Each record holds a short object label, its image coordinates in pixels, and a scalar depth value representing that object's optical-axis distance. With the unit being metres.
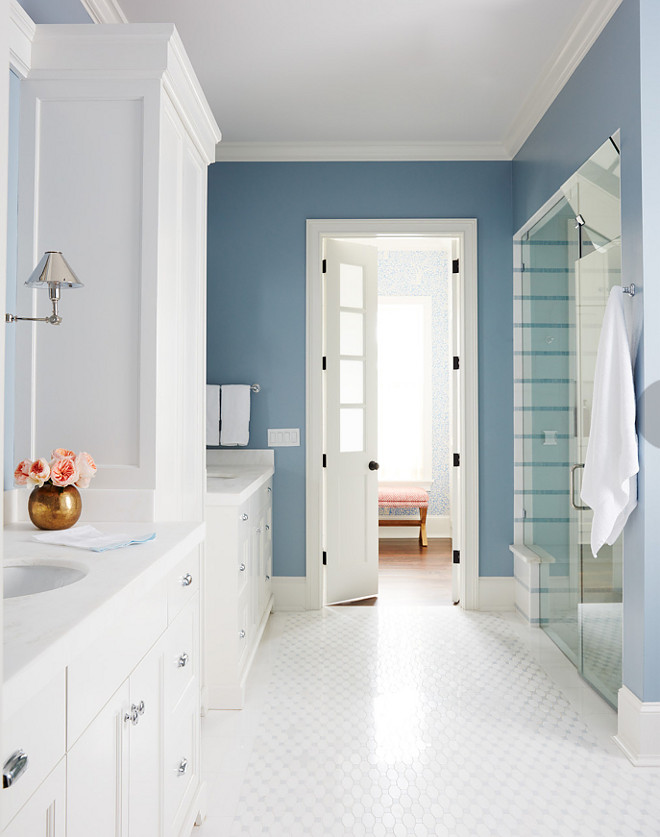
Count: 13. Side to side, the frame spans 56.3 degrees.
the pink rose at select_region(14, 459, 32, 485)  1.53
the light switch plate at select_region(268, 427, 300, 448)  3.78
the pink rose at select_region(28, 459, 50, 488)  1.52
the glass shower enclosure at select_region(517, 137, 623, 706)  2.42
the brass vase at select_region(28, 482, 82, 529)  1.55
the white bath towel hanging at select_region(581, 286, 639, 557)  2.08
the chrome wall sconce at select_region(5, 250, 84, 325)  1.43
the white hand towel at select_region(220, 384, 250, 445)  3.67
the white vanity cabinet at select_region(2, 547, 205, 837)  0.83
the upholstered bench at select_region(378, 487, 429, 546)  5.43
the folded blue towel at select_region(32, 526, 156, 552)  1.41
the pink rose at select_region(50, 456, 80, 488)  1.53
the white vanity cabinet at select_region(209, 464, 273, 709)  2.48
